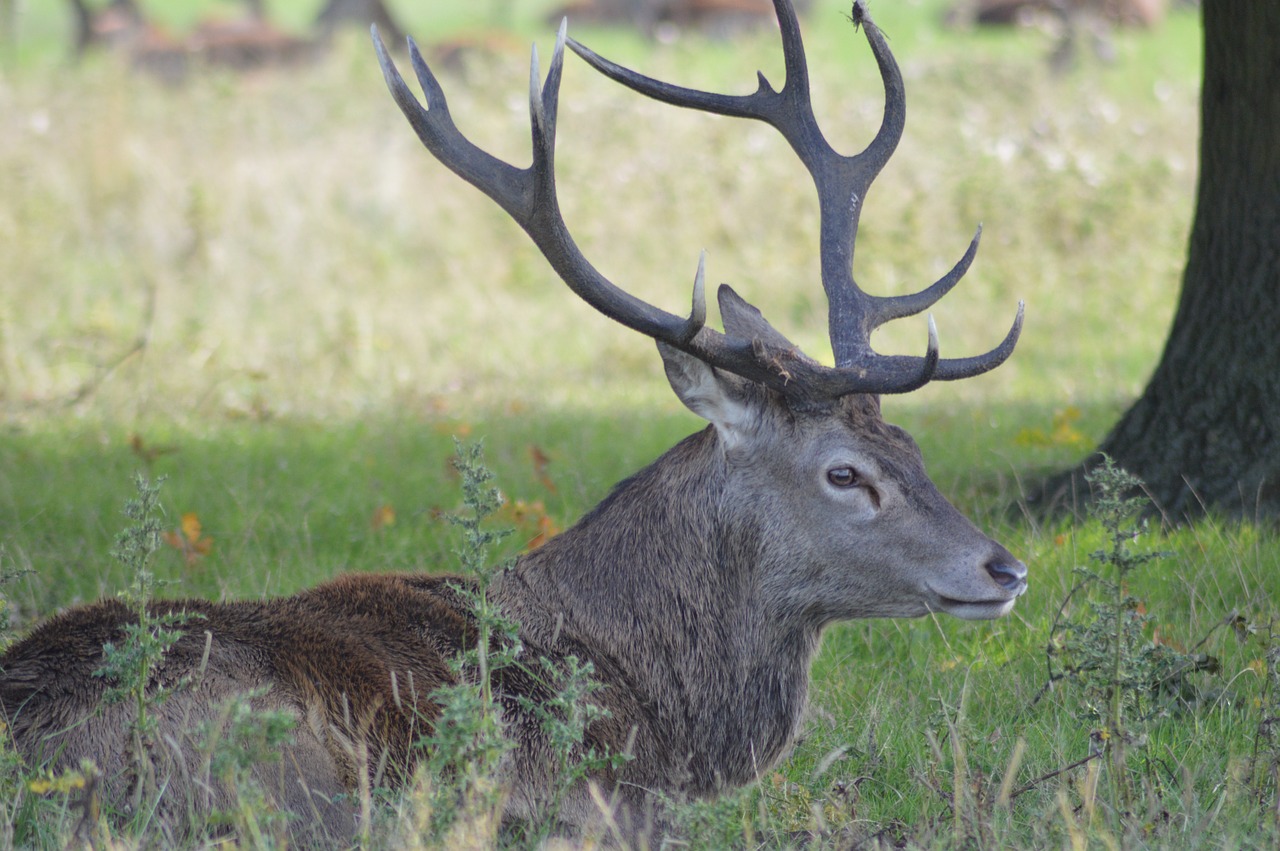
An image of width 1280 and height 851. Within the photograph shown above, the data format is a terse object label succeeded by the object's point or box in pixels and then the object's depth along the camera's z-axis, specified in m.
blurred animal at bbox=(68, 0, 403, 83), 38.25
